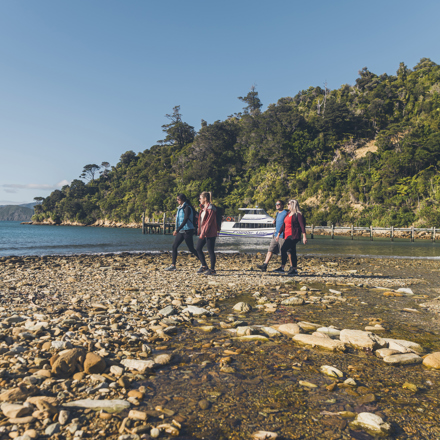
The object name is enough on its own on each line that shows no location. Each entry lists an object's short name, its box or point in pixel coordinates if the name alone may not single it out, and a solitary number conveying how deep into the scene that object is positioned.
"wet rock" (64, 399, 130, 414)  2.09
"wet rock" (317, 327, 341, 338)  3.73
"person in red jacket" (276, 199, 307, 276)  8.20
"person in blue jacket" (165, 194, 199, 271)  8.12
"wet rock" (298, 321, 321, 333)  3.91
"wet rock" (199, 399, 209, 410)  2.18
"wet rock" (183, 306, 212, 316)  4.62
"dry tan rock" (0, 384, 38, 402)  2.13
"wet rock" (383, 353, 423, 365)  2.96
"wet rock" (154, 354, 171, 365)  2.88
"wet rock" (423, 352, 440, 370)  2.87
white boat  37.89
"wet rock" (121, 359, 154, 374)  2.71
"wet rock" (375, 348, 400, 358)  3.10
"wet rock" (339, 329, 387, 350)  3.32
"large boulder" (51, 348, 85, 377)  2.57
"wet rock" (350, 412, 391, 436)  1.90
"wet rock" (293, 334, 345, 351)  3.27
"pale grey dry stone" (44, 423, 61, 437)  1.83
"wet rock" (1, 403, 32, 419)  1.95
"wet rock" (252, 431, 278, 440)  1.83
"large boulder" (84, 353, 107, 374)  2.62
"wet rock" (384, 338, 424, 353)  3.25
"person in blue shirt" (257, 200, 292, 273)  8.42
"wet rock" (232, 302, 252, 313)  4.84
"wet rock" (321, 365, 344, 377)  2.67
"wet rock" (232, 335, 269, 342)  3.54
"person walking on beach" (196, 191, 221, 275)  7.93
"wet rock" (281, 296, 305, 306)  5.27
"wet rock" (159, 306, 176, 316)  4.50
